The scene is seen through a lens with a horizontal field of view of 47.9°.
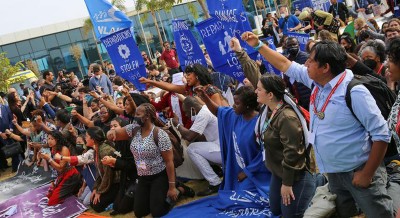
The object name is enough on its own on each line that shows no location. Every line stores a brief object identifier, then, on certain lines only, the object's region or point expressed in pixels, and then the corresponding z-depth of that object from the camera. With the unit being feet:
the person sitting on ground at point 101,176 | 20.45
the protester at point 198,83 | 19.10
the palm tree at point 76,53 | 139.23
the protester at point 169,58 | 45.91
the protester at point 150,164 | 18.19
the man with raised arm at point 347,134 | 9.60
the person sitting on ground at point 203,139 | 18.63
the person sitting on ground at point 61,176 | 23.17
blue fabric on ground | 16.46
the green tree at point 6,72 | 67.77
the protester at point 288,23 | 39.24
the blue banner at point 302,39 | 25.45
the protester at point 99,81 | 37.09
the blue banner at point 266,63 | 21.94
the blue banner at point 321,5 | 38.17
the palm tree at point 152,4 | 116.31
